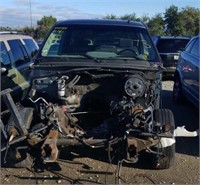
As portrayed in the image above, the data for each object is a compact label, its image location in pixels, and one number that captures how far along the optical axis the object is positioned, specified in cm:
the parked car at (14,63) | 456
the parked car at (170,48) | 740
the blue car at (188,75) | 439
